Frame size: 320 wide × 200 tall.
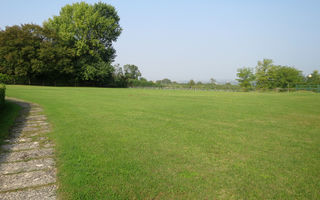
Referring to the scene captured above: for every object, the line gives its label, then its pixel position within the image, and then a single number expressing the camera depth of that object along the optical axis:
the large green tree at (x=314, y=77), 54.35
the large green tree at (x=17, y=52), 32.62
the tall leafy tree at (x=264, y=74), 52.47
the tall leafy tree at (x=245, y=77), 56.41
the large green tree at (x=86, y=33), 38.56
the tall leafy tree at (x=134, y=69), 93.89
